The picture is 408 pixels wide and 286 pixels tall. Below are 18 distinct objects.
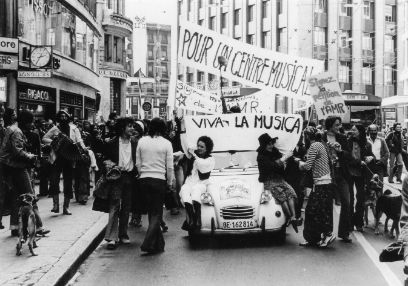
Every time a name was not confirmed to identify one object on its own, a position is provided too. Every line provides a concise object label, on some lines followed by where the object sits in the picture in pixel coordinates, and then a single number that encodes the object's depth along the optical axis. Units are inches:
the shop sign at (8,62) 680.5
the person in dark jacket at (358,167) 447.2
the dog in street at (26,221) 337.7
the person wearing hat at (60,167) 501.0
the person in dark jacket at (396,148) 858.8
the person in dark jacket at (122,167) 396.8
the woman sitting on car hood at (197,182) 394.6
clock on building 757.3
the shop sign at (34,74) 721.3
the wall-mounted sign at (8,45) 673.6
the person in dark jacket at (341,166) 409.4
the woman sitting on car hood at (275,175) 399.9
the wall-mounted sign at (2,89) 669.3
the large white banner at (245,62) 608.4
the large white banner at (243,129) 463.5
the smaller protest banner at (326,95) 597.3
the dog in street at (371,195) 459.3
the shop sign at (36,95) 896.3
